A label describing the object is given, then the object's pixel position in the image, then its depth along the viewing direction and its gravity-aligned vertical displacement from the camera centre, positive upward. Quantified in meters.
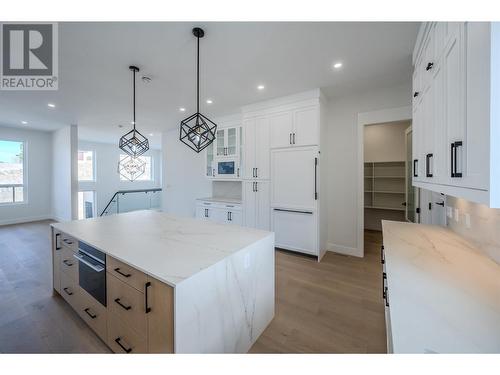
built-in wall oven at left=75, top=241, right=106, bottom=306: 1.58 -0.71
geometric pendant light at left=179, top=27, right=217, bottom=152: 1.82 +0.48
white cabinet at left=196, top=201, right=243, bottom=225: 4.26 -0.59
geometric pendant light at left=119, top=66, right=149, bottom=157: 2.61 +0.51
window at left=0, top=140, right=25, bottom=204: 5.72 +0.37
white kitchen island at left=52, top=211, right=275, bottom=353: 1.17 -0.54
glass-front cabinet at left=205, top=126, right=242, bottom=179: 4.47 +0.68
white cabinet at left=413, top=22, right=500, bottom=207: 0.72 +0.34
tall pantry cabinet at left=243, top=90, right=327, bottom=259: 3.35 +0.25
